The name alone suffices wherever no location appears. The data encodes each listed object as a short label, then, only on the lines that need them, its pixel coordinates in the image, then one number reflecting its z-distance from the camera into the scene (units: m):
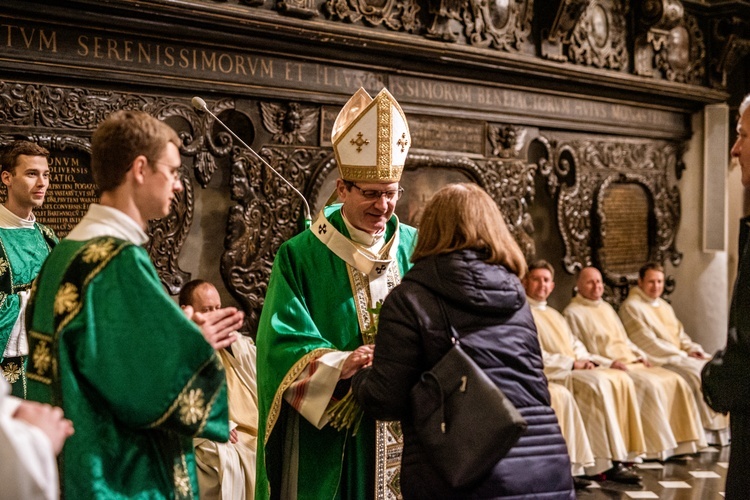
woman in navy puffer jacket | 2.69
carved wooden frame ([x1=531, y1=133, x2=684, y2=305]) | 8.60
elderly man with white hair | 3.16
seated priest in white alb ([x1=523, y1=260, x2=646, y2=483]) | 7.04
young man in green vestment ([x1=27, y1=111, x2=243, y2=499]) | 2.33
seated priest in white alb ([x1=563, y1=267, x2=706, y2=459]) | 7.52
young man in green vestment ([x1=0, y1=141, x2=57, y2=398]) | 4.80
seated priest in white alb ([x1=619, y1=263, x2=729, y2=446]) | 8.23
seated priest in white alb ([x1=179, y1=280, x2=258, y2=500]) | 4.72
